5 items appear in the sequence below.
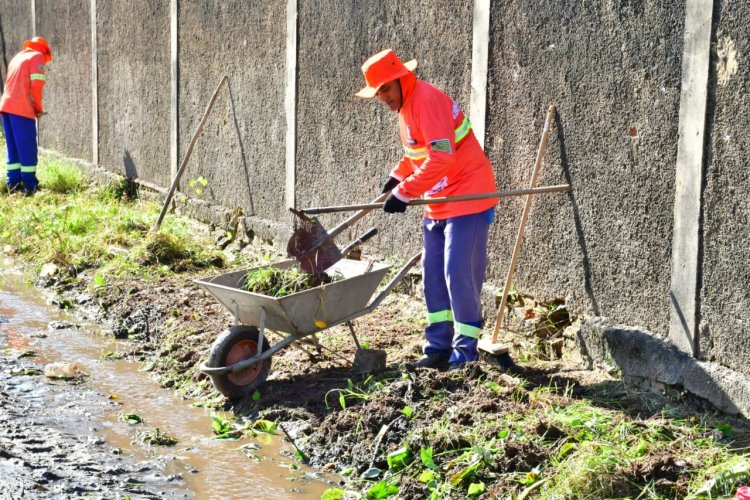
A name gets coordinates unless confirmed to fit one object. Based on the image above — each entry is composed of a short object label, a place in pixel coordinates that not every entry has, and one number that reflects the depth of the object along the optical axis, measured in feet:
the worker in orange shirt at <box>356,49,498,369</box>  17.81
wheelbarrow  17.84
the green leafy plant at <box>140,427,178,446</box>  17.01
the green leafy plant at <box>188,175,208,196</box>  33.19
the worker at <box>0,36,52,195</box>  40.93
